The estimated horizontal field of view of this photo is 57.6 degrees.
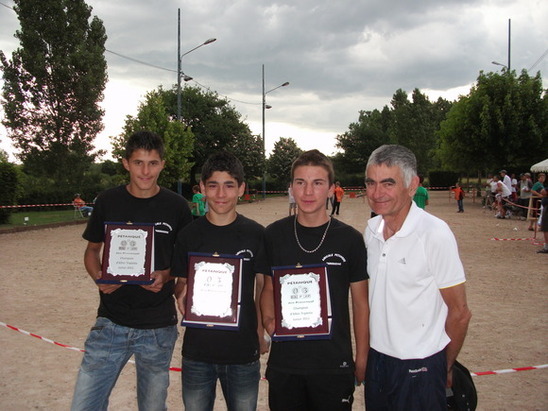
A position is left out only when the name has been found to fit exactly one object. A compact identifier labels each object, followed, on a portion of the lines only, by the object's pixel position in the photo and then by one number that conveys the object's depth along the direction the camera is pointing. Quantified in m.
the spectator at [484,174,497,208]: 26.50
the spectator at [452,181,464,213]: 27.84
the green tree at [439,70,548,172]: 33.72
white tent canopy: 26.51
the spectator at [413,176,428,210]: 14.62
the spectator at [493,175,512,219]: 23.75
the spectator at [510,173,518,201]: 26.28
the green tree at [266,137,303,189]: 61.59
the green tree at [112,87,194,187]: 31.39
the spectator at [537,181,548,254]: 13.20
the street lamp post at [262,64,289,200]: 49.71
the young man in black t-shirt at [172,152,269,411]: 3.00
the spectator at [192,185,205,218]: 17.92
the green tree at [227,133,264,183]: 52.06
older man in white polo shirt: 2.70
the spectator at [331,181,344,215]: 25.52
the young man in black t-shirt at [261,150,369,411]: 2.79
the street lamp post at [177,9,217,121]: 31.84
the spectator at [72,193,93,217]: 26.00
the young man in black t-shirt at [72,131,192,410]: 3.16
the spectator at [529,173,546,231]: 19.27
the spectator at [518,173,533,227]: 22.69
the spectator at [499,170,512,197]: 25.55
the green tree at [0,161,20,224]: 21.47
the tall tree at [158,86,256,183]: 53.91
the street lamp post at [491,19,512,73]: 44.05
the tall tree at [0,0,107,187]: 34.22
